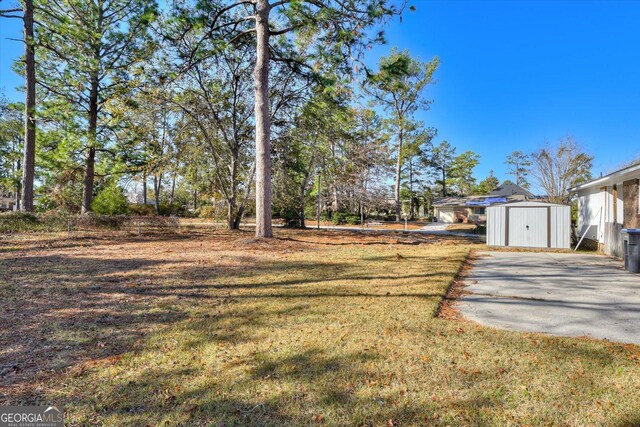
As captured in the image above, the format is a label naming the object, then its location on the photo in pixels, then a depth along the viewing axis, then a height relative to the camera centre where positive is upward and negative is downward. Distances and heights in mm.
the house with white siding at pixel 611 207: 9328 +353
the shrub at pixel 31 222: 11000 -291
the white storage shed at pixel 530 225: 12477 -319
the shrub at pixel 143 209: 22541 +412
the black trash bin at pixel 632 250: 7332 -743
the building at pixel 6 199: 34681 +1604
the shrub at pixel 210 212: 18253 +171
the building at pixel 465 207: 36000 +1104
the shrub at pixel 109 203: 15766 +547
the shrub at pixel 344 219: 30531 -304
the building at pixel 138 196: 46231 +2705
